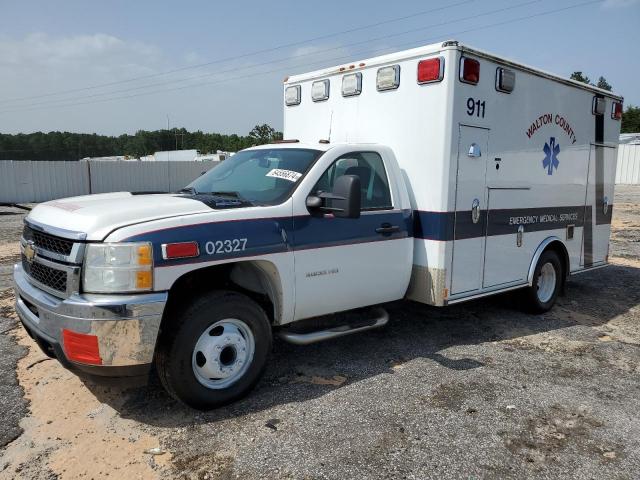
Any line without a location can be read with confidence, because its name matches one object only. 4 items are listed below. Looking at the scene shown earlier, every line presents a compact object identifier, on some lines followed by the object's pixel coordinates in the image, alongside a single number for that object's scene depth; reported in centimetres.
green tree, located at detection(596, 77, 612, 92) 9484
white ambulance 333
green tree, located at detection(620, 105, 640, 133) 6950
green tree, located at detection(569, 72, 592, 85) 8558
